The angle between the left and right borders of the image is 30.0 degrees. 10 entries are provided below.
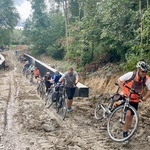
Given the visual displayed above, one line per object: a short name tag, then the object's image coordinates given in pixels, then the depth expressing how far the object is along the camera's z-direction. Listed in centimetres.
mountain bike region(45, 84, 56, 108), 1144
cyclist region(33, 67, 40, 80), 2130
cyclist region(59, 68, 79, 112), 1059
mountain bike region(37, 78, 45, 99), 1519
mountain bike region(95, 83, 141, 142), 661
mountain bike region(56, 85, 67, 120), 995
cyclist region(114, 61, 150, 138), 653
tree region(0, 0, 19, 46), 6283
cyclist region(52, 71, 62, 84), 1241
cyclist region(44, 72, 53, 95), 1412
